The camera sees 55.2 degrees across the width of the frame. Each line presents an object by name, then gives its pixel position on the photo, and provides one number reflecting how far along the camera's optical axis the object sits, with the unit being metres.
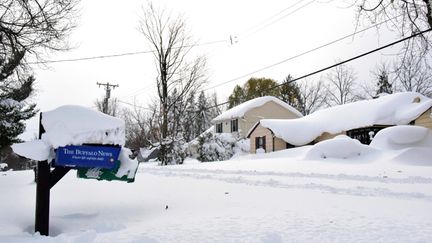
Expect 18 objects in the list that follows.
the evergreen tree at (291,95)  66.19
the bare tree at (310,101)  65.44
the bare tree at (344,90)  60.81
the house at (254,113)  47.88
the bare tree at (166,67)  30.36
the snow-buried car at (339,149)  17.80
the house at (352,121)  27.50
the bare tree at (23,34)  10.55
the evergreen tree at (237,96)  71.81
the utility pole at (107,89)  49.28
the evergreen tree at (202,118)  75.29
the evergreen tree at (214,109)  77.62
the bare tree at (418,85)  45.29
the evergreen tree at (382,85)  52.28
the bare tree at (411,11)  10.58
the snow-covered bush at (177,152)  28.23
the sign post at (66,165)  5.48
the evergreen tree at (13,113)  14.81
